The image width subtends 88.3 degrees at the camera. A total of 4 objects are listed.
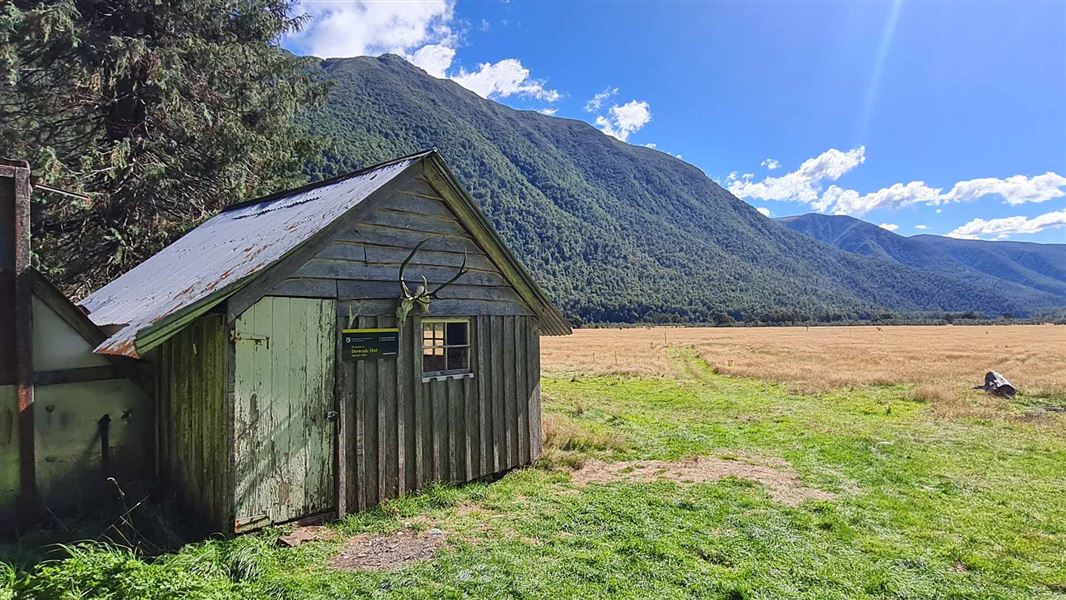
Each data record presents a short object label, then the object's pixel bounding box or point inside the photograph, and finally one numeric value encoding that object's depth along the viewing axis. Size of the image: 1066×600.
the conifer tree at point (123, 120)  12.55
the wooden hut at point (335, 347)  6.34
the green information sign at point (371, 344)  7.35
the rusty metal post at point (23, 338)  6.13
